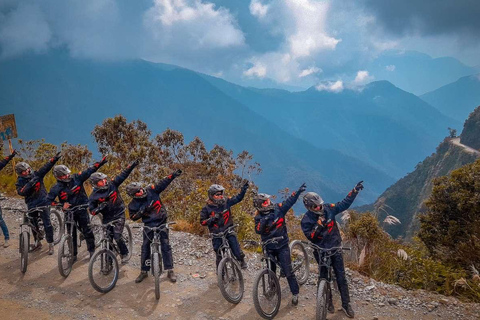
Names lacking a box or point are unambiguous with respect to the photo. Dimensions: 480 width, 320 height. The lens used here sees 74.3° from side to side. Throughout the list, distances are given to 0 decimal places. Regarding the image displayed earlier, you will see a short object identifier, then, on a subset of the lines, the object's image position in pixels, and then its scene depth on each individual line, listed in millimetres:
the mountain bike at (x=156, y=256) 6459
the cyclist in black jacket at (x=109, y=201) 7273
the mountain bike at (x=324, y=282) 5398
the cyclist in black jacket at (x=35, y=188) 8312
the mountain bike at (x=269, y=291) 5910
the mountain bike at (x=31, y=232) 7789
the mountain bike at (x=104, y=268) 6664
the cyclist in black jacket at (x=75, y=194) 7930
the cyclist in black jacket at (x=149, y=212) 7055
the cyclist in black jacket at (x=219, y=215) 6824
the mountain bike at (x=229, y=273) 6332
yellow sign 14059
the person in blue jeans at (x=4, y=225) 9203
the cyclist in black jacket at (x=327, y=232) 5816
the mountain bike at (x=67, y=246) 7383
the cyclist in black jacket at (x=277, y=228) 6152
